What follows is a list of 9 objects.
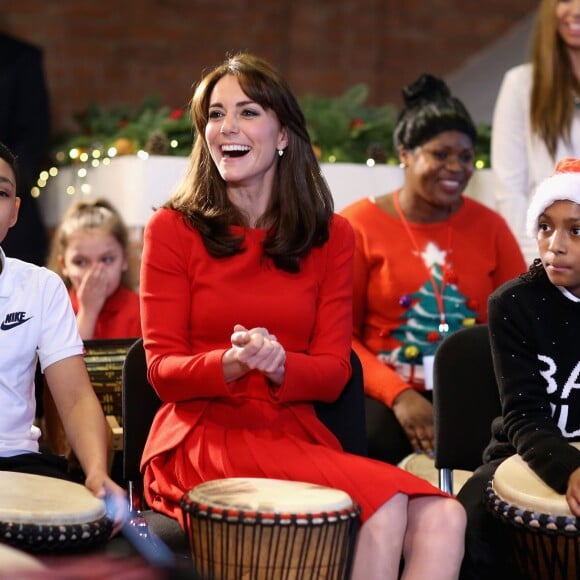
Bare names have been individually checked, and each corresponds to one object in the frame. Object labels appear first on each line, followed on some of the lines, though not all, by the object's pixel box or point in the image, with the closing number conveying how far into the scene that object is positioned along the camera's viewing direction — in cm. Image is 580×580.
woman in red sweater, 807
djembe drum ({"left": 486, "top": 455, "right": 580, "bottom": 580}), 527
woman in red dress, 556
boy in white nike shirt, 571
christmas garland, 1077
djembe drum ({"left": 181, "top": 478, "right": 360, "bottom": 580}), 495
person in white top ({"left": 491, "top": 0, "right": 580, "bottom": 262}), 905
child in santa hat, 591
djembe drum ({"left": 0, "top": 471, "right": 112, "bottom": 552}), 473
